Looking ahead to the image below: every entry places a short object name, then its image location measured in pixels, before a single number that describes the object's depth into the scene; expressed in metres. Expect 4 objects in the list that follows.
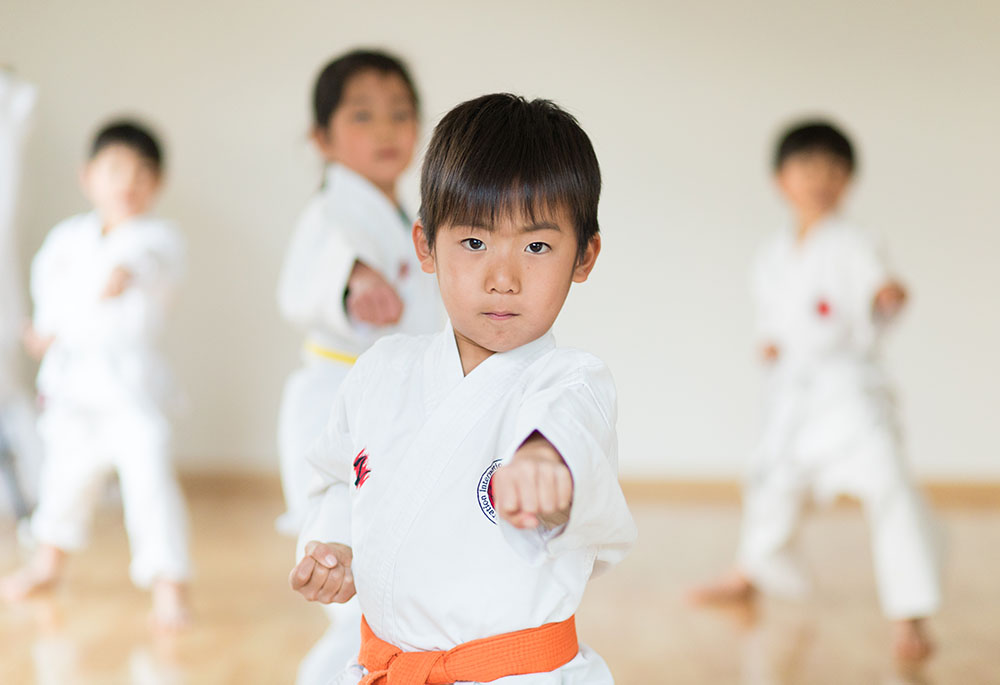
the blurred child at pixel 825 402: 3.12
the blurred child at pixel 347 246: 2.04
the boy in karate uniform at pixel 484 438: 1.14
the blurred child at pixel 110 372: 3.38
